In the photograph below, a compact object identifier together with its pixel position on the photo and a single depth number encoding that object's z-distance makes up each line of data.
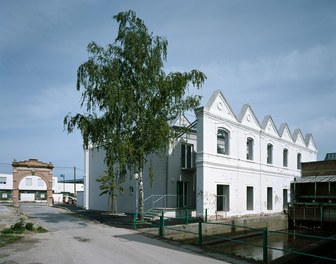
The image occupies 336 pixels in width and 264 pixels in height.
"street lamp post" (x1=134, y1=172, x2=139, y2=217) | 25.71
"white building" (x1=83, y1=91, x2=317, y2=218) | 22.30
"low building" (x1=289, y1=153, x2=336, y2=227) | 21.17
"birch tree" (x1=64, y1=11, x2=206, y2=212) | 18.34
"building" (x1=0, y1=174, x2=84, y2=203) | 67.75
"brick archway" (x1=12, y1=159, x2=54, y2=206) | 38.16
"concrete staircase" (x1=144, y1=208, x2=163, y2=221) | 21.00
